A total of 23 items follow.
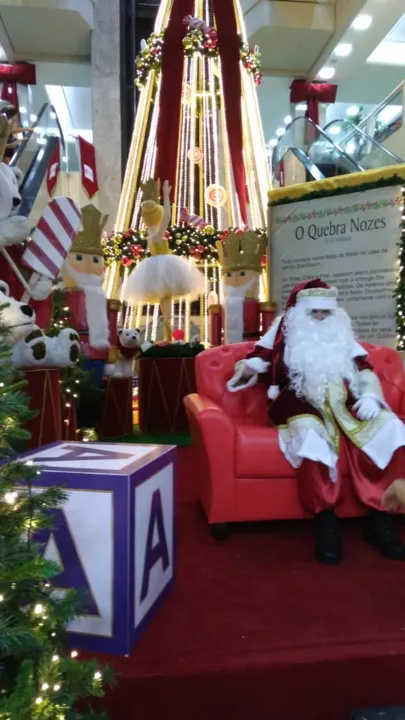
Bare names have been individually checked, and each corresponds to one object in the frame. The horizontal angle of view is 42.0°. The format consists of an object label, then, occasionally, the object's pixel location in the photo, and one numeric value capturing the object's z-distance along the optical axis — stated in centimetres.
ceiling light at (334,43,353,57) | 1043
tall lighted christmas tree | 666
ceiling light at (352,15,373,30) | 936
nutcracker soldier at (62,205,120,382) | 446
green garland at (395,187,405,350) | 493
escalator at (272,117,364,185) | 655
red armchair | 243
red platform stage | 150
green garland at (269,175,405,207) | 502
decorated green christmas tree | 98
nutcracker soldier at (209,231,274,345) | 519
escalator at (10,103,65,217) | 518
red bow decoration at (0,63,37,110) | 1080
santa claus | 230
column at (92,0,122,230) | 1027
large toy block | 155
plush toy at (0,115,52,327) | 254
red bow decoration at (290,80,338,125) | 1174
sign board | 507
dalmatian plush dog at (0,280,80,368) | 237
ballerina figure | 519
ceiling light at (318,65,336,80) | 1143
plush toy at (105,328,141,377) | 482
